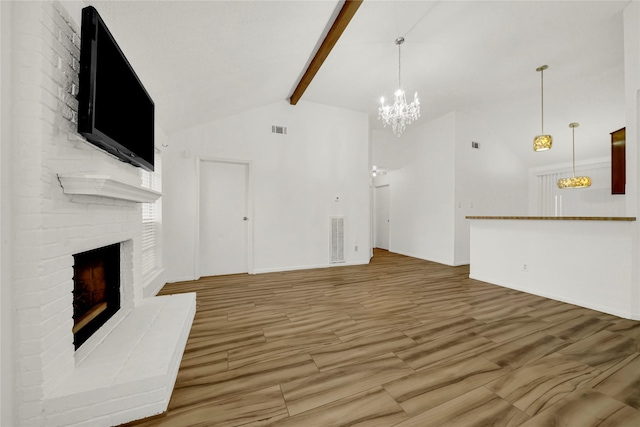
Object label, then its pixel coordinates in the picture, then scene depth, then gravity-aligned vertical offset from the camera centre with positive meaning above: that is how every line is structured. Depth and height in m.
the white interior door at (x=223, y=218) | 4.34 -0.09
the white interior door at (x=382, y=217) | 7.65 -0.14
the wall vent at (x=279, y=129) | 4.69 +1.65
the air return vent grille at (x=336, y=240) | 5.12 -0.59
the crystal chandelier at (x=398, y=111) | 3.59 +1.57
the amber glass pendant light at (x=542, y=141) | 3.96 +1.18
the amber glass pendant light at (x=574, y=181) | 5.09 +0.68
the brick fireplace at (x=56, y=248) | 1.14 -0.19
